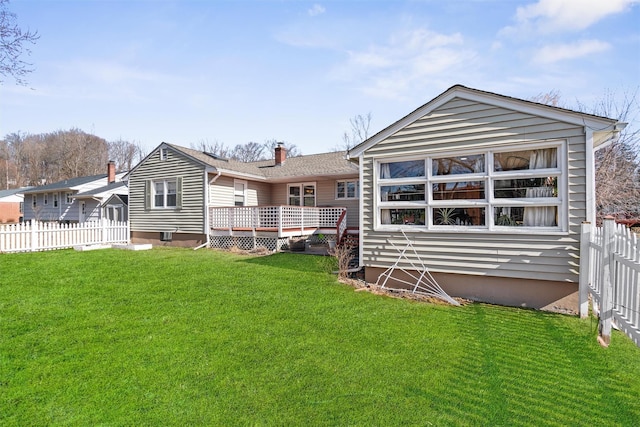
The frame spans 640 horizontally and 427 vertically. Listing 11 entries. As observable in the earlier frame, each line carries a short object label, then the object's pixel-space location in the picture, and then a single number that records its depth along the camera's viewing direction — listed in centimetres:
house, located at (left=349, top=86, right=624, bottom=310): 554
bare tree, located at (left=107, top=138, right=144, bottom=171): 4901
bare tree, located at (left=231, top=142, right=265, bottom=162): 4928
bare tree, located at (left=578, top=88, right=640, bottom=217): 1393
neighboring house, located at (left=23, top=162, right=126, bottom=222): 2530
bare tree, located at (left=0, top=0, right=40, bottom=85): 724
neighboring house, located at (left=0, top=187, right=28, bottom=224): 3448
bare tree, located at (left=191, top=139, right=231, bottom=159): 4457
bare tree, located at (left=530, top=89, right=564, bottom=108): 1658
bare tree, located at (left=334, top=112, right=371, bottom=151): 3209
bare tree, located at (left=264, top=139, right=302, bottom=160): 4675
